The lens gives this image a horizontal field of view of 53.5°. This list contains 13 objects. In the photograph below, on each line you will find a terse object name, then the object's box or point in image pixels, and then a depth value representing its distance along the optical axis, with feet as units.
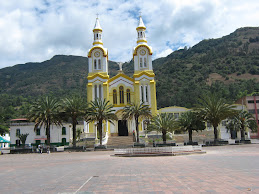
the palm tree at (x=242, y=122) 128.67
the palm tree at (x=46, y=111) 121.80
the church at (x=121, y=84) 160.15
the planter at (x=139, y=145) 116.98
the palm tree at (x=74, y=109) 121.60
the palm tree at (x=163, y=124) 115.14
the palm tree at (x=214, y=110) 117.55
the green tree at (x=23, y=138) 140.15
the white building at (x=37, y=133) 165.27
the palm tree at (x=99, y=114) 120.88
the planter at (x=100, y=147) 116.13
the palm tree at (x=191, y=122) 127.34
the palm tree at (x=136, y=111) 123.39
